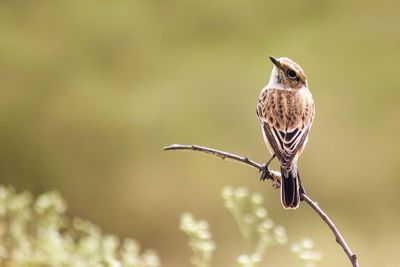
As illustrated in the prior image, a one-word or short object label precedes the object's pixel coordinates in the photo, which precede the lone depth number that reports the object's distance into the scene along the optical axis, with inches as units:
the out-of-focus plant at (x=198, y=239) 267.4
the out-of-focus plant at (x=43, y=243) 305.7
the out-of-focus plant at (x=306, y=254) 262.1
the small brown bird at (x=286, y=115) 255.0
